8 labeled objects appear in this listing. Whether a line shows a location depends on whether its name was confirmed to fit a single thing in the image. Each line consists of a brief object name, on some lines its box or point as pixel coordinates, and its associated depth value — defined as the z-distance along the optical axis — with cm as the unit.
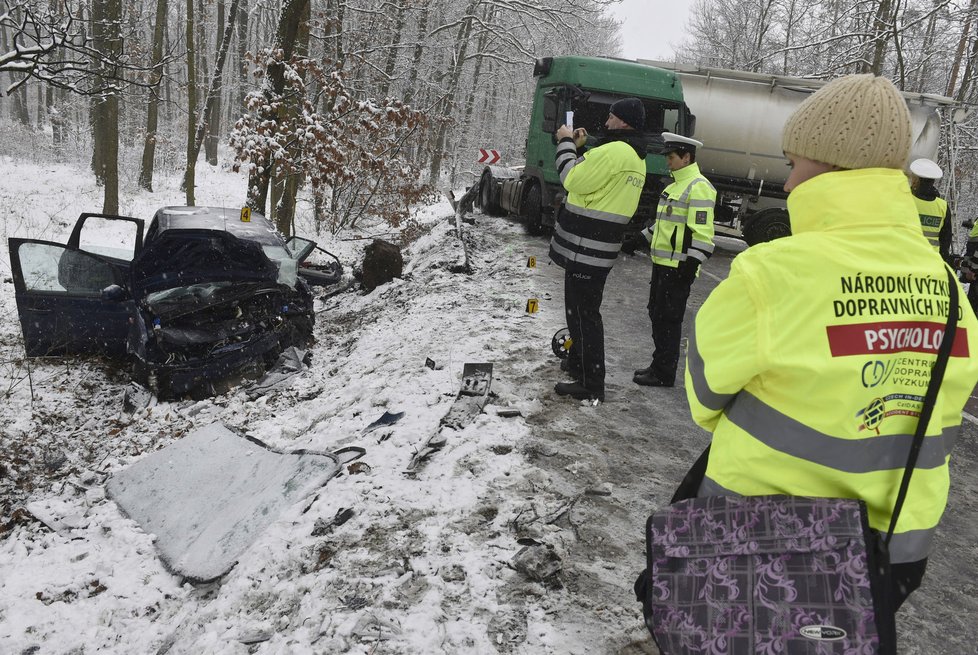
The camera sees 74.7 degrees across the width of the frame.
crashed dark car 675
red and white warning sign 1582
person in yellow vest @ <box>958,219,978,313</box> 805
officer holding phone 465
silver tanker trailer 1247
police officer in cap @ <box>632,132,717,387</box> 525
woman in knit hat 148
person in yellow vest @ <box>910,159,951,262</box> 654
